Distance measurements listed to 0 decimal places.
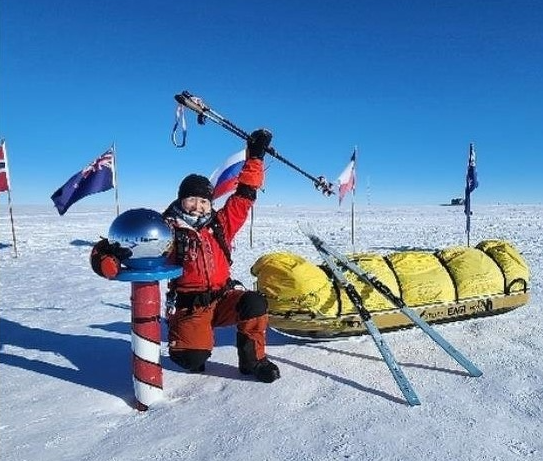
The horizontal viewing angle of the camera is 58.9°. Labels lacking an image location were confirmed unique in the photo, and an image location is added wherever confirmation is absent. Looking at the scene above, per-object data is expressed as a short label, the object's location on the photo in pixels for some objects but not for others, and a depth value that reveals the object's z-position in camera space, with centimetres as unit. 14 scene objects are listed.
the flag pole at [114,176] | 1409
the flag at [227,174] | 1224
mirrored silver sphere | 309
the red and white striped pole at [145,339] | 331
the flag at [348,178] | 1588
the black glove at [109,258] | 309
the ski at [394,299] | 378
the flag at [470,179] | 1324
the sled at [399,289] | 431
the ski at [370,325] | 336
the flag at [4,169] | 1454
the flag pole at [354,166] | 1571
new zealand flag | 1243
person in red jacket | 382
